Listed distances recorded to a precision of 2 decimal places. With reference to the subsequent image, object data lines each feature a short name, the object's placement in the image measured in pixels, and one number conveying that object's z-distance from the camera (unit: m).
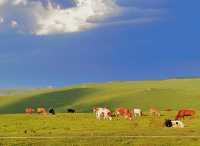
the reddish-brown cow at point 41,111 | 93.34
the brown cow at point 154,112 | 80.26
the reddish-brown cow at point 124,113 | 73.22
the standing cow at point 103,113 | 73.15
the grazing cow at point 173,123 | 61.34
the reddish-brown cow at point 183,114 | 73.47
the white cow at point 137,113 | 78.02
